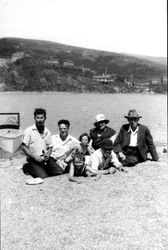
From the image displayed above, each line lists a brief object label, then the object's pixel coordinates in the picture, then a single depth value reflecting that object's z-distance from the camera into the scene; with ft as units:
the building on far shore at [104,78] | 363.72
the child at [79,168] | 20.97
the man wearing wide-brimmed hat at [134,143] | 25.02
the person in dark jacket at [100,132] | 24.30
